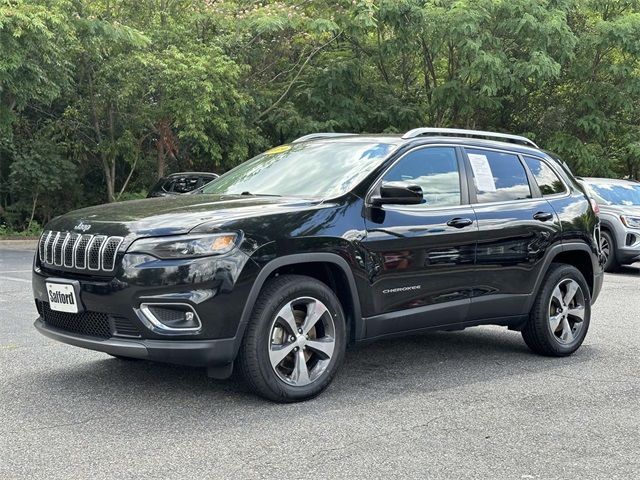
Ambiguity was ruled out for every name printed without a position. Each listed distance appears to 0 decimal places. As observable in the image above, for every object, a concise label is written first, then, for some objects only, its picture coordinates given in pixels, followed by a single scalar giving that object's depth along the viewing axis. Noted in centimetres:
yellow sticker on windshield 639
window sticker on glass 623
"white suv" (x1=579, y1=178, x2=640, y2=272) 1393
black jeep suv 463
